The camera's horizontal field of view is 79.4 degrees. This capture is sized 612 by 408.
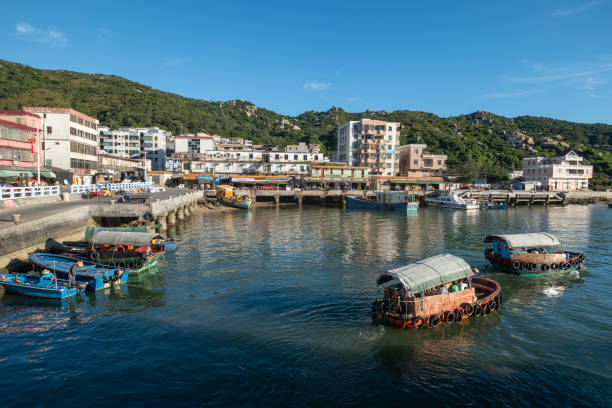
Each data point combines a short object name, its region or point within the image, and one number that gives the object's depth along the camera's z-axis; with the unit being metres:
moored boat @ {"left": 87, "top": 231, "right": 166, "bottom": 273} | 25.77
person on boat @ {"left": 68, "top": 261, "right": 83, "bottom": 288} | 20.90
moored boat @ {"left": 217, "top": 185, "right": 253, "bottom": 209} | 72.94
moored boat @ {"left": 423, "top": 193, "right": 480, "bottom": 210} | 76.25
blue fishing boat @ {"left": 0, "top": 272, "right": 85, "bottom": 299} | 19.98
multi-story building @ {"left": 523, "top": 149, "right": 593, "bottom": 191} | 109.06
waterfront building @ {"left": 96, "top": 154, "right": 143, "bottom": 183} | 77.06
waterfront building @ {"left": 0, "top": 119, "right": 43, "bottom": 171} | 47.84
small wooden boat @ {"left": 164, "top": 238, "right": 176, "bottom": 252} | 33.16
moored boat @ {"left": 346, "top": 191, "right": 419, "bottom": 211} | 73.12
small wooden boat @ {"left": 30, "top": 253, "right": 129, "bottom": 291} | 21.77
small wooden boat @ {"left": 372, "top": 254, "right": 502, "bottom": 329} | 17.16
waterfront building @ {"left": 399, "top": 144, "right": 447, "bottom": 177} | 111.19
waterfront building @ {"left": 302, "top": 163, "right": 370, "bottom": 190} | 97.00
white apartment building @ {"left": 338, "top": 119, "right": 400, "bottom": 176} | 108.62
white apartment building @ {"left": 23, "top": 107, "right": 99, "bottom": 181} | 61.31
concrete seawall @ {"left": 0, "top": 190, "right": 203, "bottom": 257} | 23.97
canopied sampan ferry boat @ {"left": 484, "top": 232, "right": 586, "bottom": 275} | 26.03
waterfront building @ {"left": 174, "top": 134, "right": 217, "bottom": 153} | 107.56
